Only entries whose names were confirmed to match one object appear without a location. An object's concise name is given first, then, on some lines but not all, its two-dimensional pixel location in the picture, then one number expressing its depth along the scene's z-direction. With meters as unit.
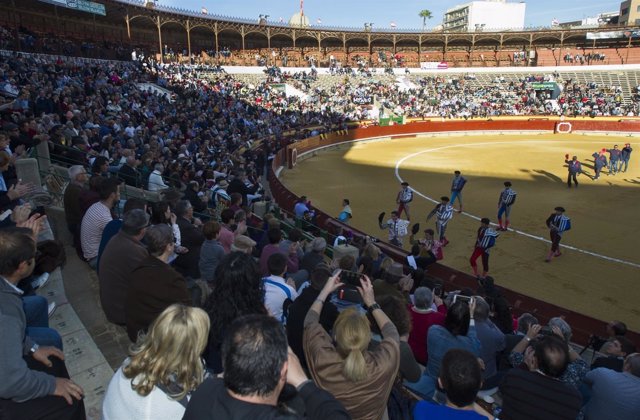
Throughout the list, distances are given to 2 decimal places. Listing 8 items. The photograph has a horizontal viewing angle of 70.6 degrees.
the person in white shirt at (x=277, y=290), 4.00
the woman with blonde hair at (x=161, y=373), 2.18
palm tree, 142.88
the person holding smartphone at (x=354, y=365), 2.52
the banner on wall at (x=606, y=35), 55.19
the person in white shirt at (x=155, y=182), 9.41
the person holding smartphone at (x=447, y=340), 3.74
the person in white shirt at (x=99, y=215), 5.18
